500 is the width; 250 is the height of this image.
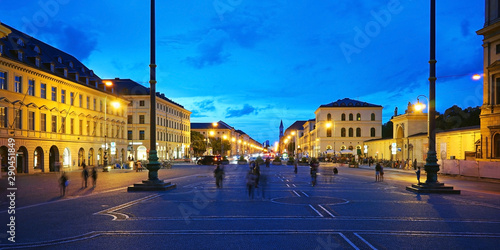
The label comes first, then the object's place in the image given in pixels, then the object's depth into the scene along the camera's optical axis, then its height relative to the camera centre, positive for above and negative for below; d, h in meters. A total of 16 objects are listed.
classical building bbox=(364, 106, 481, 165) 42.03 -0.58
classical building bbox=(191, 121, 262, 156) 183.25 +2.81
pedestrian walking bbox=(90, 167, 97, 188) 26.66 -2.49
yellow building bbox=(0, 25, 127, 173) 38.16 +3.40
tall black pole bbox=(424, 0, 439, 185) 20.52 +1.98
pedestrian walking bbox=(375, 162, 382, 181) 31.27 -2.33
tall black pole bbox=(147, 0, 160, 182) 21.02 +1.37
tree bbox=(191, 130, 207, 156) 123.94 -1.82
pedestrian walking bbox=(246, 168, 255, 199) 18.88 -2.03
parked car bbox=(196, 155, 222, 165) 73.00 -3.93
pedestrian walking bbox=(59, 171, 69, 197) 20.17 -2.11
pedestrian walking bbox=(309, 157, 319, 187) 26.27 -2.21
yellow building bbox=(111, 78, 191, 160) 90.50 +4.59
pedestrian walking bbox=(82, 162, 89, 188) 25.92 -2.27
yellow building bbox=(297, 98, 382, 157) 110.50 +3.43
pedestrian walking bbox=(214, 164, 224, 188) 23.48 -2.07
